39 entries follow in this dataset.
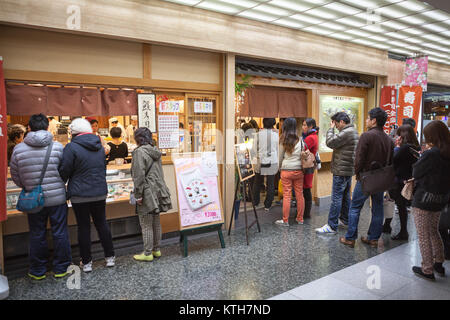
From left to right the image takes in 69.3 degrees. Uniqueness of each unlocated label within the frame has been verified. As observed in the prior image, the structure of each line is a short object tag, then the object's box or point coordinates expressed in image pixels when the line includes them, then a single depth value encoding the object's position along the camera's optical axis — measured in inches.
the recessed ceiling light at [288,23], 254.4
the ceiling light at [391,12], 236.9
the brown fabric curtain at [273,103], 283.0
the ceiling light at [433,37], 305.0
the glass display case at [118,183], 210.5
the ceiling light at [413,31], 285.8
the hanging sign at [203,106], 241.9
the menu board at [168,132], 226.6
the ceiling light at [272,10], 225.5
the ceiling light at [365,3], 220.5
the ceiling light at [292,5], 218.4
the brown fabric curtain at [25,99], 175.6
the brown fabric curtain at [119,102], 203.9
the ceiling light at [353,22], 255.4
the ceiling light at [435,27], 276.4
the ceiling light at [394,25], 265.0
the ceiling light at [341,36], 295.0
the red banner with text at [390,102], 352.8
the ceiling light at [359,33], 286.0
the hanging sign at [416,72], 368.8
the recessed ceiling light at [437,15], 246.7
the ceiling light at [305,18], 245.6
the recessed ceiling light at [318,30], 276.0
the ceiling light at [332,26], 265.7
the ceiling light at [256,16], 233.3
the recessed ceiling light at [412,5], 225.5
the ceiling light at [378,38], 306.7
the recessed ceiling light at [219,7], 215.3
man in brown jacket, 197.9
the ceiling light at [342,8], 225.0
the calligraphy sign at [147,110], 215.8
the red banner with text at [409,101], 348.5
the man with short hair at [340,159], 225.9
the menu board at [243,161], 225.0
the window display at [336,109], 335.3
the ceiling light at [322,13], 235.6
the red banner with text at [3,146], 159.5
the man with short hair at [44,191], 159.6
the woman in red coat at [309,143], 261.4
